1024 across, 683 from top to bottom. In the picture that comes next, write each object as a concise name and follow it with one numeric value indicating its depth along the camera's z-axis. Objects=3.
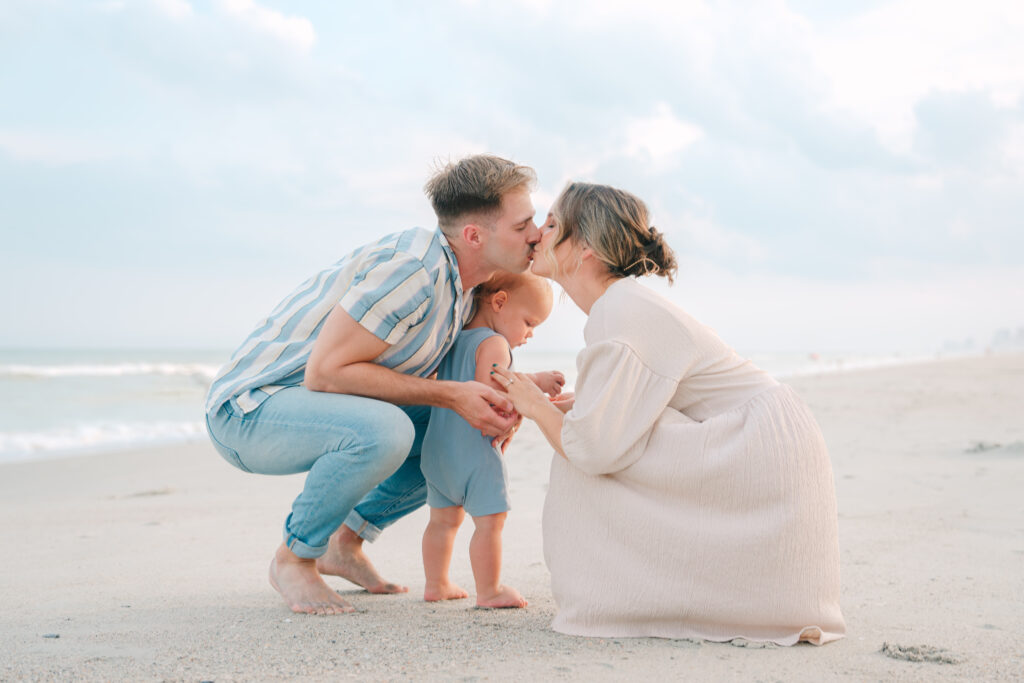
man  2.73
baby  2.82
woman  2.25
